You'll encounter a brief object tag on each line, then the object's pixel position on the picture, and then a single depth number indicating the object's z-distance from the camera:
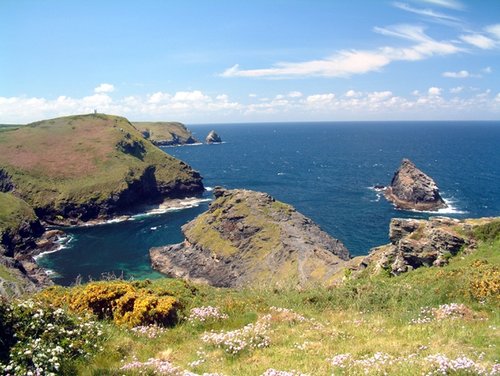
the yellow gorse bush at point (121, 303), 17.23
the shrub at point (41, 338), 11.53
